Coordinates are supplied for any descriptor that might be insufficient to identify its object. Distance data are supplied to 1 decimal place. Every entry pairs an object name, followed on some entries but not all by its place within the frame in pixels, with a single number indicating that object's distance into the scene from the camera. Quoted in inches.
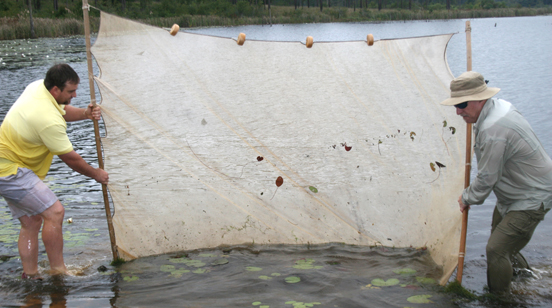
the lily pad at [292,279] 158.4
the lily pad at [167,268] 165.8
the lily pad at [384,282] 156.3
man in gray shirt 122.0
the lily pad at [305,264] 167.3
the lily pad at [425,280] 155.9
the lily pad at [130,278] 158.4
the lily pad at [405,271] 162.6
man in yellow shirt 136.0
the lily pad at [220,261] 171.3
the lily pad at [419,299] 143.0
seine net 159.8
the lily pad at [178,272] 162.6
